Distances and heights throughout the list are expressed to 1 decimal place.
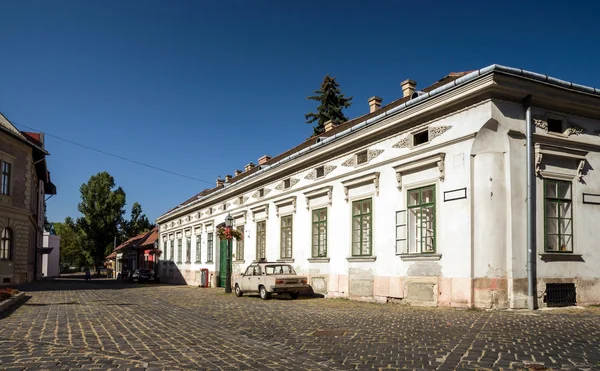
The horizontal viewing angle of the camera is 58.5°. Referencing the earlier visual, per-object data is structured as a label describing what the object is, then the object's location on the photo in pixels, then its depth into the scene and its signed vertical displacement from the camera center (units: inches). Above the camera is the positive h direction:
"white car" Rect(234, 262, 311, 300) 744.0 -66.5
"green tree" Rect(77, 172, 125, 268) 2910.9 +106.4
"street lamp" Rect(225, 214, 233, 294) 964.0 -71.2
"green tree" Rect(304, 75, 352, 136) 1867.6 +464.4
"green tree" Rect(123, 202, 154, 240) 3364.4 +66.2
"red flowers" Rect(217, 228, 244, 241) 980.6 +1.2
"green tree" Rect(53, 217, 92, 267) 2918.3 -76.3
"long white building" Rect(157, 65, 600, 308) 518.3 +44.4
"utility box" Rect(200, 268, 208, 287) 1248.2 -102.4
